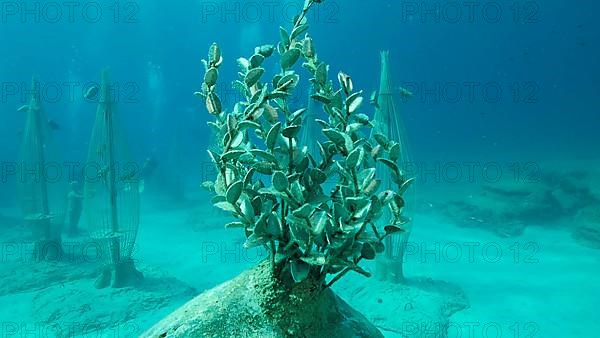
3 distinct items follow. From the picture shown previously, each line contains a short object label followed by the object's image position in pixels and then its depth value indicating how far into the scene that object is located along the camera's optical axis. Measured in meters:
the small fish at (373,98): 4.04
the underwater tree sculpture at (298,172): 1.49
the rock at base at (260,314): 1.71
